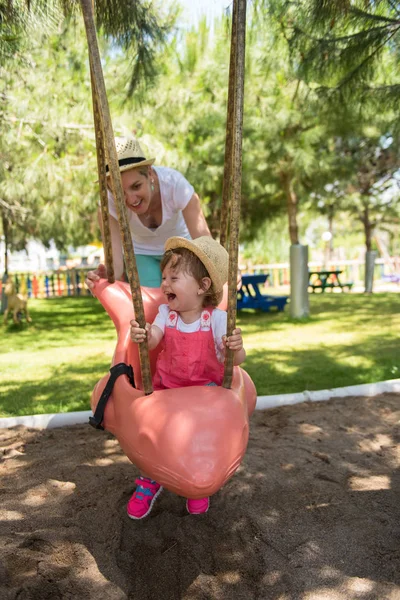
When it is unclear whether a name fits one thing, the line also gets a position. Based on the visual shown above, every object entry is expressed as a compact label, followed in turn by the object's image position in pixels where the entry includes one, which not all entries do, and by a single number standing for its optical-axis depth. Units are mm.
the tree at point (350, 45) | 4105
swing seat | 1692
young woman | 2658
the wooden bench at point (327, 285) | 14480
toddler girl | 2129
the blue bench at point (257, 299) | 9938
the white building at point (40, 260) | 28438
